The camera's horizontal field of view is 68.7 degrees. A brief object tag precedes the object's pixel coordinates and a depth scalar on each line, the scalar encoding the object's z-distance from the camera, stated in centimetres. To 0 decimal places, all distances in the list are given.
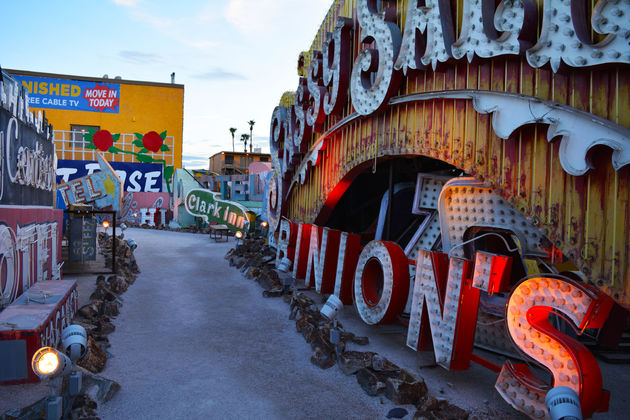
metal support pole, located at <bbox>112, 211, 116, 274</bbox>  1308
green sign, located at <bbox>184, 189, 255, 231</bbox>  2483
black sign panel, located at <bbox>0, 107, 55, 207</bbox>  672
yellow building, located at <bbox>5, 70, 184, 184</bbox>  4197
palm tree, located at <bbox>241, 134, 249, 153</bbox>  9712
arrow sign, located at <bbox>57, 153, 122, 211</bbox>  2519
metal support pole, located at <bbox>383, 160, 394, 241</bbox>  1030
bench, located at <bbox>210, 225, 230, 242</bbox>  2453
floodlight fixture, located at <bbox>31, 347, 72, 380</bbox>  448
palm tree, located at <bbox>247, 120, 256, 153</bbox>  9688
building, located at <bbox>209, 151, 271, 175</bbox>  6266
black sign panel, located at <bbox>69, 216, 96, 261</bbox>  1416
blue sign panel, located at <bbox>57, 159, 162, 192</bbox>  3562
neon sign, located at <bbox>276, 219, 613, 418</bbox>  464
